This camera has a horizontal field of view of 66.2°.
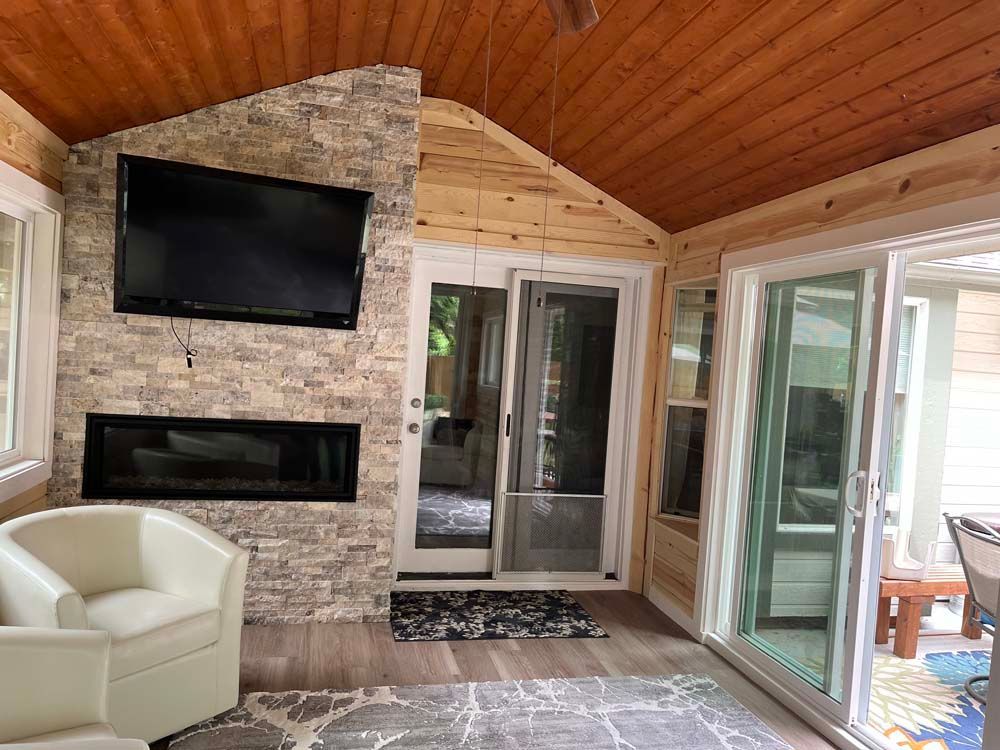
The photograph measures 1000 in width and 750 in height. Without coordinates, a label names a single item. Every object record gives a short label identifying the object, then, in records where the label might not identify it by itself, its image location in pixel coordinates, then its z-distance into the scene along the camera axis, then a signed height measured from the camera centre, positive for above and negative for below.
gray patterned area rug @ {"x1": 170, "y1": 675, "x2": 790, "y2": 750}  2.85 -1.47
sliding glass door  3.11 -0.42
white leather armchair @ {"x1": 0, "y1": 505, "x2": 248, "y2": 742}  2.46 -1.00
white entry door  4.64 -0.43
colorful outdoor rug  3.26 -1.49
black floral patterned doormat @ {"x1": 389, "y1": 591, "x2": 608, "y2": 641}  4.00 -1.47
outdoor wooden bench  3.98 -1.13
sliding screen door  4.80 -0.46
